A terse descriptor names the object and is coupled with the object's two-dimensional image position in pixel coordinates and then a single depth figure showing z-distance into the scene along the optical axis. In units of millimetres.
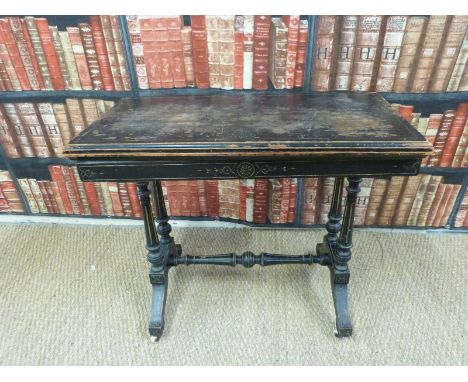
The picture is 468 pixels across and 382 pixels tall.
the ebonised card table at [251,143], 942
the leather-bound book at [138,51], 1361
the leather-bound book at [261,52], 1337
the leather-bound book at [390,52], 1311
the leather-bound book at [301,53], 1323
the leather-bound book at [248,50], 1339
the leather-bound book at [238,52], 1344
